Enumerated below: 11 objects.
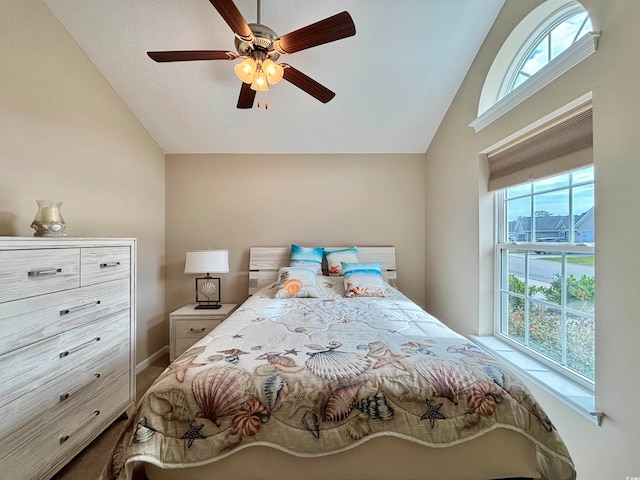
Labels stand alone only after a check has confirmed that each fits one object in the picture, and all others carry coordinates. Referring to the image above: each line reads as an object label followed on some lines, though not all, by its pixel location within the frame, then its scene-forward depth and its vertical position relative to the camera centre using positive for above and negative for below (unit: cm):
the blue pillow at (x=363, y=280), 242 -37
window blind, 139 +54
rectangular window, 143 -20
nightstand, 266 -85
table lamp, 272 -23
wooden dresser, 120 -56
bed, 98 -68
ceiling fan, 132 +105
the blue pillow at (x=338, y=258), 285 -20
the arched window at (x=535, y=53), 139 +120
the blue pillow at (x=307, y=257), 283 -18
